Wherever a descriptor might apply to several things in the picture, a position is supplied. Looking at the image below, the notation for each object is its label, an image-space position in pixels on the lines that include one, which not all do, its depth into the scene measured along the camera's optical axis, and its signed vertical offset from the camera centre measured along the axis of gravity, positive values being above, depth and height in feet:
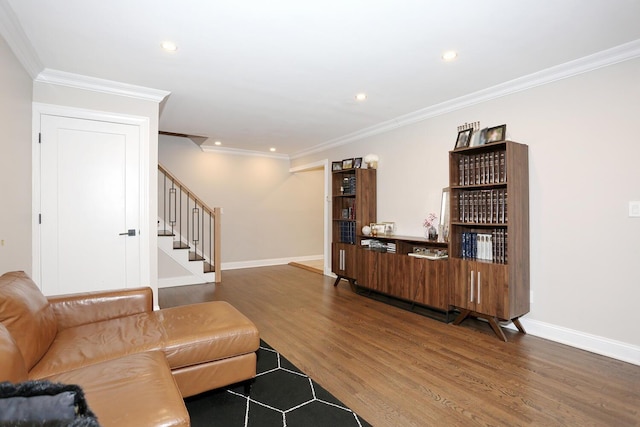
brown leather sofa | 4.30 -2.50
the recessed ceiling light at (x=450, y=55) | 9.05 +4.41
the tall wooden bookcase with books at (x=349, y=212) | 16.69 +0.01
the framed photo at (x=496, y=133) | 11.08 +2.70
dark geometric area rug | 6.27 -4.01
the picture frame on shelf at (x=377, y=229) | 15.98 -0.82
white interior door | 10.76 +0.25
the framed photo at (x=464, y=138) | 11.96 +2.73
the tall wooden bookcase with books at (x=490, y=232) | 10.23 -0.68
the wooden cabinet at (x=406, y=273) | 12.14 -2.50
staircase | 18.62 -1.12
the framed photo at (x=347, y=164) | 17.87 +2.67
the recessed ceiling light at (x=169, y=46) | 8.67 +4.46
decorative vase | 13.48 -0.86
